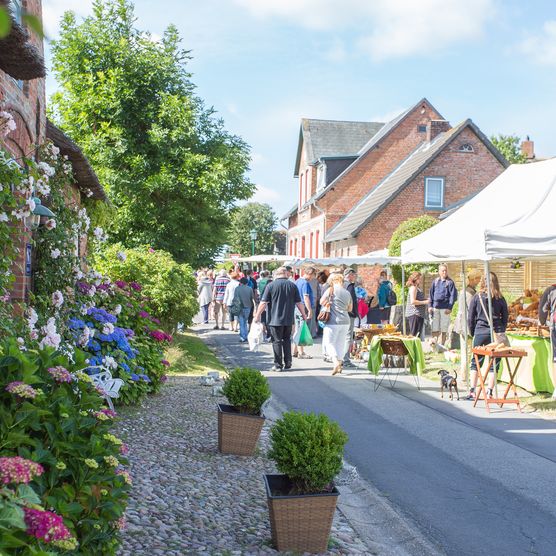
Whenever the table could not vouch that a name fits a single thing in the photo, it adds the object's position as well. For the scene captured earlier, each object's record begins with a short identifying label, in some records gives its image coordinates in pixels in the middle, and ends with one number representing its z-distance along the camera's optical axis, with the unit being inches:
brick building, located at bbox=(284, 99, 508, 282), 1332.4
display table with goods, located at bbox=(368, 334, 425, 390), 464.8
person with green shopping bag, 633.0
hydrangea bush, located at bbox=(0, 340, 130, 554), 110.8
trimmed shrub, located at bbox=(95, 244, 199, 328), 548.1
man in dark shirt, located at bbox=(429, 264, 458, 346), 667.4
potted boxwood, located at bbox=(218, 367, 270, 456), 270.1
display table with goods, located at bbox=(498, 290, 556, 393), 454.3
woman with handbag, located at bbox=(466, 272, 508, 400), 432.8
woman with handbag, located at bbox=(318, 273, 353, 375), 531.8
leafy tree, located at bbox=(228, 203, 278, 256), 3356.3
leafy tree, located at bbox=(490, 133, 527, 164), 2448.3
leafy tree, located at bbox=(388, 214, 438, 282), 1016.2
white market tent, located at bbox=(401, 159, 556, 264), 405.7
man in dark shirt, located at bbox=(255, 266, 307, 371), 543.2
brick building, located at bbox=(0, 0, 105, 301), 215.8
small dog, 435.8
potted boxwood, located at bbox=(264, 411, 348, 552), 175.8
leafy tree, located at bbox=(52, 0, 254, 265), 748.0
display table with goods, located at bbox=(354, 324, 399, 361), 554.0
